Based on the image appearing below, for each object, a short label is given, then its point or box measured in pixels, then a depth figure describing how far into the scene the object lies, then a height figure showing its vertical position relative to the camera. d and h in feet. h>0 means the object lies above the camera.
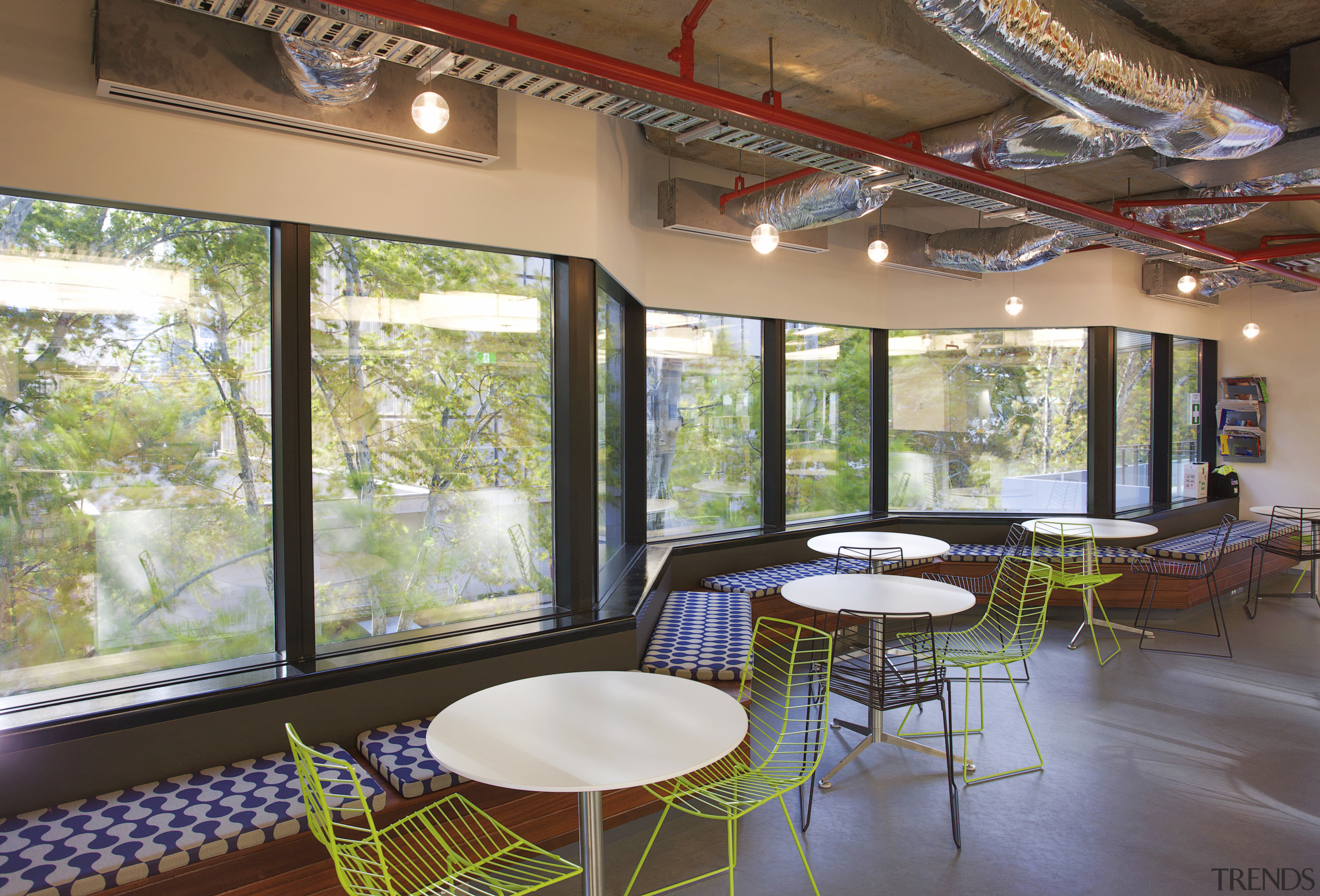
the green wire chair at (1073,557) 18.35 -3.75
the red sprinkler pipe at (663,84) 7.98 +4.33
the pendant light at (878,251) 17.33 +3.90
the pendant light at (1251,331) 25.93 +3.05
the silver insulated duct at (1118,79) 8.49 +4.39
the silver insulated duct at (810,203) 15.17 +4.63
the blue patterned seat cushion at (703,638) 12.69 -3.98
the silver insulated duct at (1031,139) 12.76 +4.88
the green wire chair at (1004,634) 12.68 -3.98
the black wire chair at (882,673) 10.89 -3.79
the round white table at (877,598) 11.87 -2.84
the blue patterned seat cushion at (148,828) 7.47 -4.26
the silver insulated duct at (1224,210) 14.31 +4.85
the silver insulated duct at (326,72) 9.07 +4.37
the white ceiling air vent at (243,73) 8.14 +4.30
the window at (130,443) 9.29 -0.20
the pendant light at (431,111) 9.07 +3.73
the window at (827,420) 22.53 +0.09
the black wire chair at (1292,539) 21.54 -3.72
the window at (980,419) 24.91 +0.10
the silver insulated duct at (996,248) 19.61 +4.61
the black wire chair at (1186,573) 19.74 -4.11
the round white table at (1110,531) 19.40 -2.88
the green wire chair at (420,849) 6.61 -4.50
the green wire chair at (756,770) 8.20 -4.11
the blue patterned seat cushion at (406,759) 9.38 -4.26
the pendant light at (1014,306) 22.27 +3.38
